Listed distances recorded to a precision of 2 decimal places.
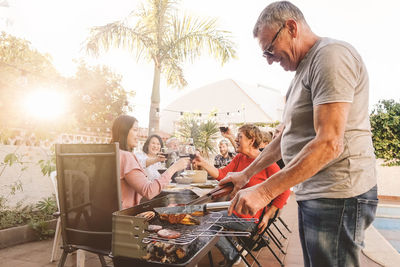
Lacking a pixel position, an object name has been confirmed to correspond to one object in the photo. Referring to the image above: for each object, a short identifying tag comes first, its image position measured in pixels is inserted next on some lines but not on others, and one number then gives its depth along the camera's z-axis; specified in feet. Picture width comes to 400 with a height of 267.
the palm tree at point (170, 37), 26.07
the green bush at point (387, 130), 28.94
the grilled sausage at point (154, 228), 4.46
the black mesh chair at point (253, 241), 8.61
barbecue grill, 3.37
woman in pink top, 7.77
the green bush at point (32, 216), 12.81
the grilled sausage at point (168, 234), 3.98
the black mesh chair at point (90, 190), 6.38
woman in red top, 9.49
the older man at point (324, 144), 3.27
